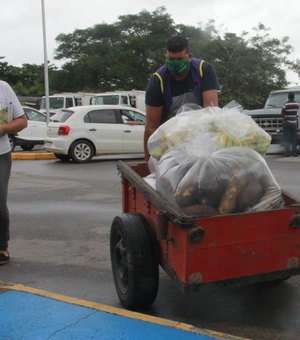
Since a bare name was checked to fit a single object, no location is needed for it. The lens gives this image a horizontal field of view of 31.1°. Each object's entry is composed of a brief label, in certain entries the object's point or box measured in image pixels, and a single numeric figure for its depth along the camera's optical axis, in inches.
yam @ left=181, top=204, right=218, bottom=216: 137.3
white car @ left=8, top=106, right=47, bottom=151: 713.0
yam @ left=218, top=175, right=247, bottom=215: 139.4
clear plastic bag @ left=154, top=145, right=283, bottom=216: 140.0
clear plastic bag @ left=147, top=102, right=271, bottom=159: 151.4
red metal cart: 130.6
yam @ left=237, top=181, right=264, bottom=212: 140.6
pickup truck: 594.2
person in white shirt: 200.1
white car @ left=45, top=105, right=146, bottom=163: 551.8
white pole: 866.1
